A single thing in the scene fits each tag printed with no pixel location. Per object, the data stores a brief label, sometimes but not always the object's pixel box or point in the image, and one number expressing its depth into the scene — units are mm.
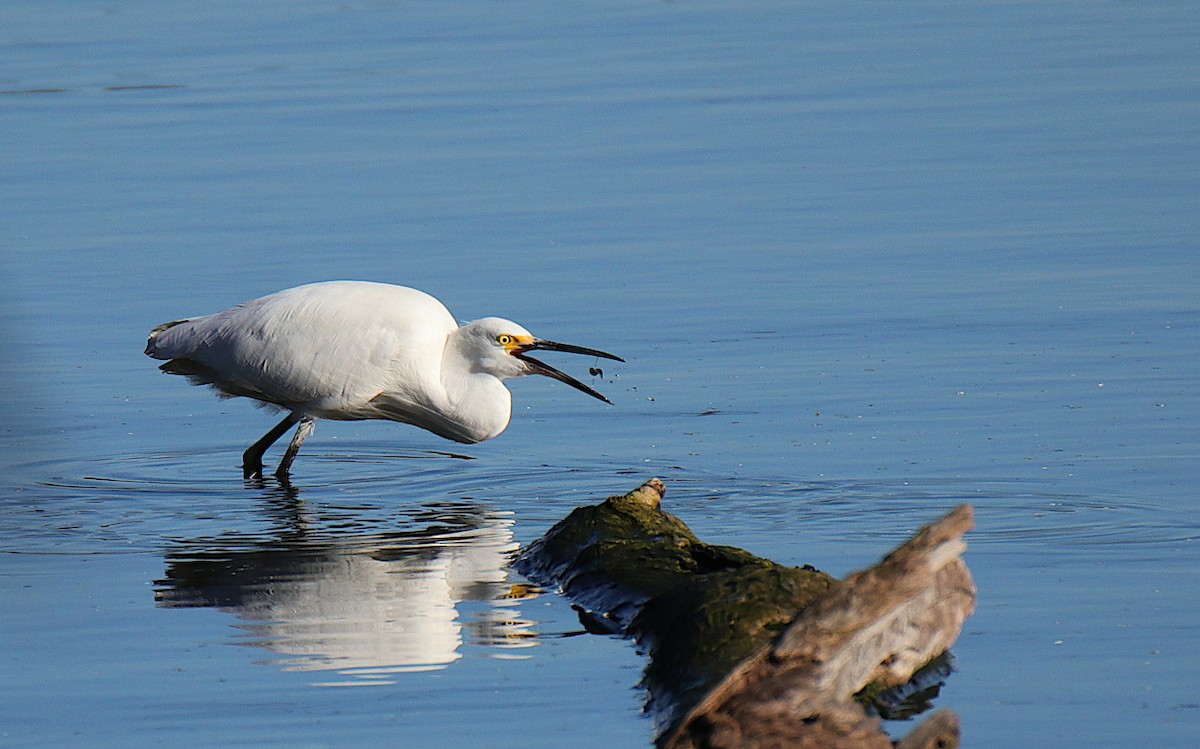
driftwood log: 9937
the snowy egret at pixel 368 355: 19922
